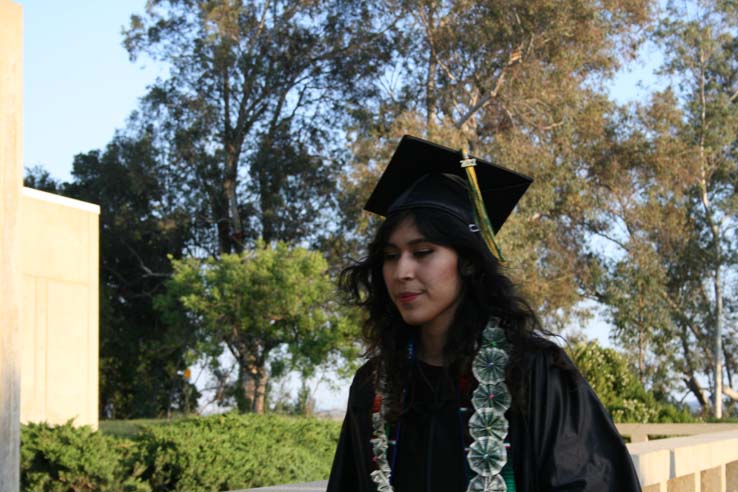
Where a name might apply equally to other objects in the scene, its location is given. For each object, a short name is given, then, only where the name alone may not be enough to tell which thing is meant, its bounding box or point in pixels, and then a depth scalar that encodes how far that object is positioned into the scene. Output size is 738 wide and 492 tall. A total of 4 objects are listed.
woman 2.47
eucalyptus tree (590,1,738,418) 27.89
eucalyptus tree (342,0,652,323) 25.83
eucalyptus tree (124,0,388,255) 30.66
